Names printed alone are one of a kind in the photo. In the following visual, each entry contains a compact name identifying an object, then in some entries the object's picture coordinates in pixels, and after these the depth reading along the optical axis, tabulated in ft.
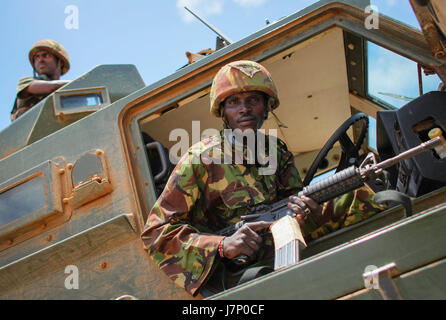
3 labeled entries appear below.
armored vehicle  4.92
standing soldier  13.42
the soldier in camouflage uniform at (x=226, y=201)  7.29
